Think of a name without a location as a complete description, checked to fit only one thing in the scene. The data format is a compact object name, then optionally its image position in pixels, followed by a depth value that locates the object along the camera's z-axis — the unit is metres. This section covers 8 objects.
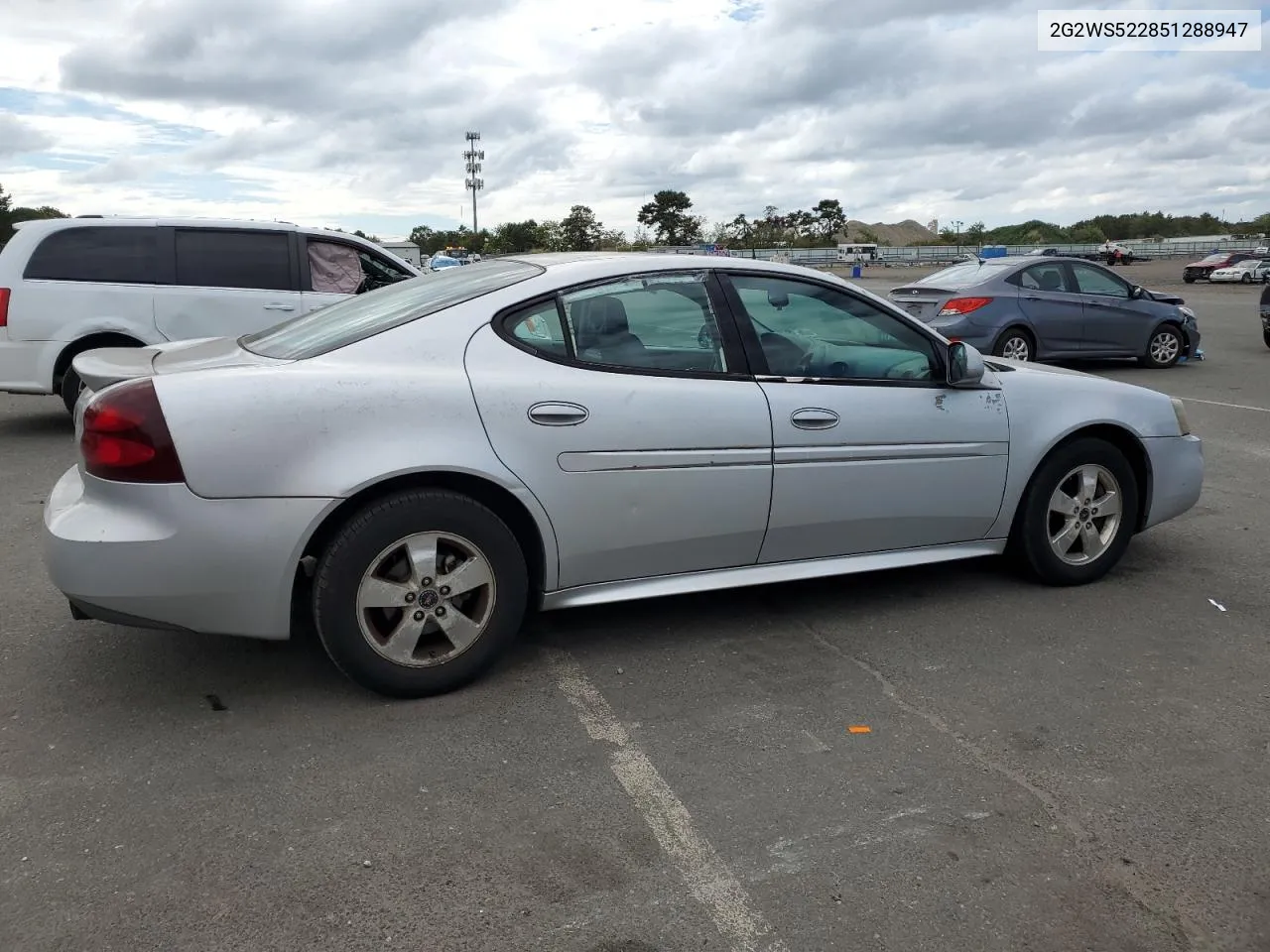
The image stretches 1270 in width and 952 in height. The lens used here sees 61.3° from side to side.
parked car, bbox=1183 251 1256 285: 45.38
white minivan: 8.53
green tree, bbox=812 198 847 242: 122.31
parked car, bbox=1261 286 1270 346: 15.80
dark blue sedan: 12.47
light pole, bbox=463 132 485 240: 82.31
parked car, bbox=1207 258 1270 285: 43.72
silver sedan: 3.40
